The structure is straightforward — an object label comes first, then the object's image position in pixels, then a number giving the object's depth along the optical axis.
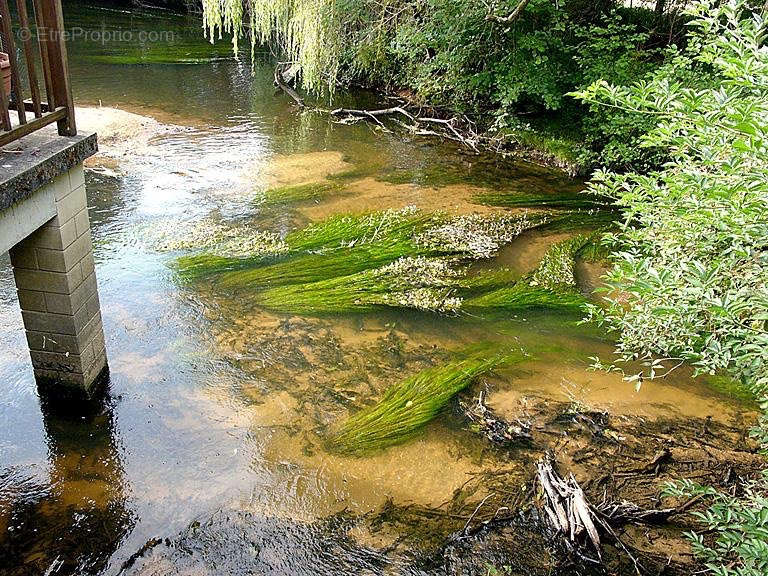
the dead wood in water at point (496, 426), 3.89
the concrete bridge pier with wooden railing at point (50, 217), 2.93
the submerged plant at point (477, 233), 6.16
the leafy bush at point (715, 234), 1.94
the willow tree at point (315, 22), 8.94
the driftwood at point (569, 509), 3.14
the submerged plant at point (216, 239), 5.86
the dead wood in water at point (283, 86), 10.81
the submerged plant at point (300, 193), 7.05
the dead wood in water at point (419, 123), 9.47
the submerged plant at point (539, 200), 7.34
